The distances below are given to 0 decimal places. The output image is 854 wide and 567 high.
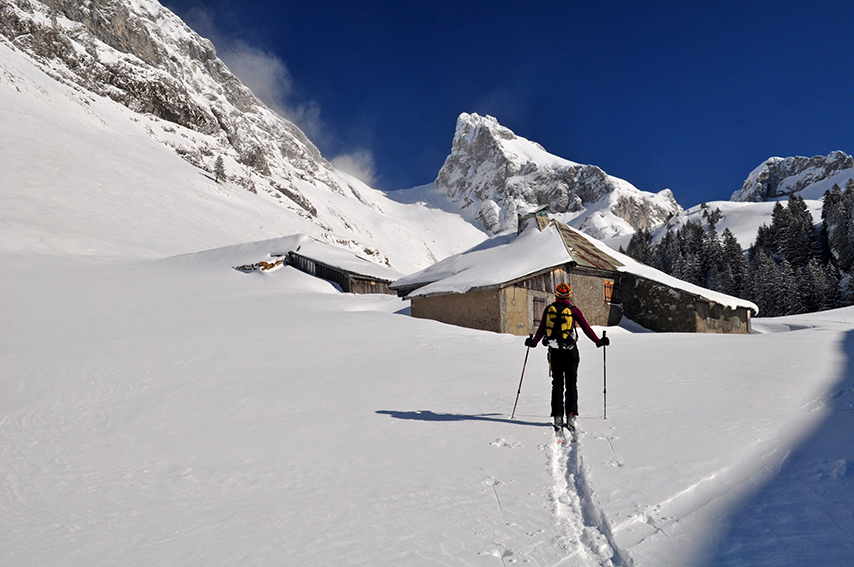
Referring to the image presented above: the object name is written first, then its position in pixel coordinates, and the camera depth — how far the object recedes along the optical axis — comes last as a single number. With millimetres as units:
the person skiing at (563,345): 5156
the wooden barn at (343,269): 30767
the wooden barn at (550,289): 18125
